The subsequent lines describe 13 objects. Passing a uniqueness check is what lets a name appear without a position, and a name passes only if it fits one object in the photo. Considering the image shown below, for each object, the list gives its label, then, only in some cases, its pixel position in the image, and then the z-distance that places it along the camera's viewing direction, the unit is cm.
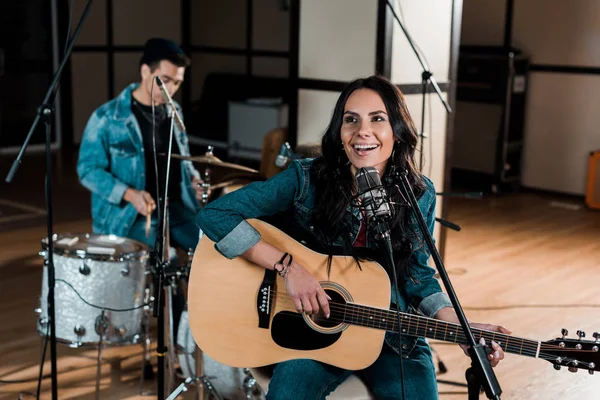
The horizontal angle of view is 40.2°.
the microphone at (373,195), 188
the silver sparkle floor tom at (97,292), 307
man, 351
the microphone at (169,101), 261
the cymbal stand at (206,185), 310
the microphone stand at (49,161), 227
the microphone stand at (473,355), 170
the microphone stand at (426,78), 360
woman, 223
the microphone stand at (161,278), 259
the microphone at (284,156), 340
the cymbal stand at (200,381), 292
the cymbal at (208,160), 293
